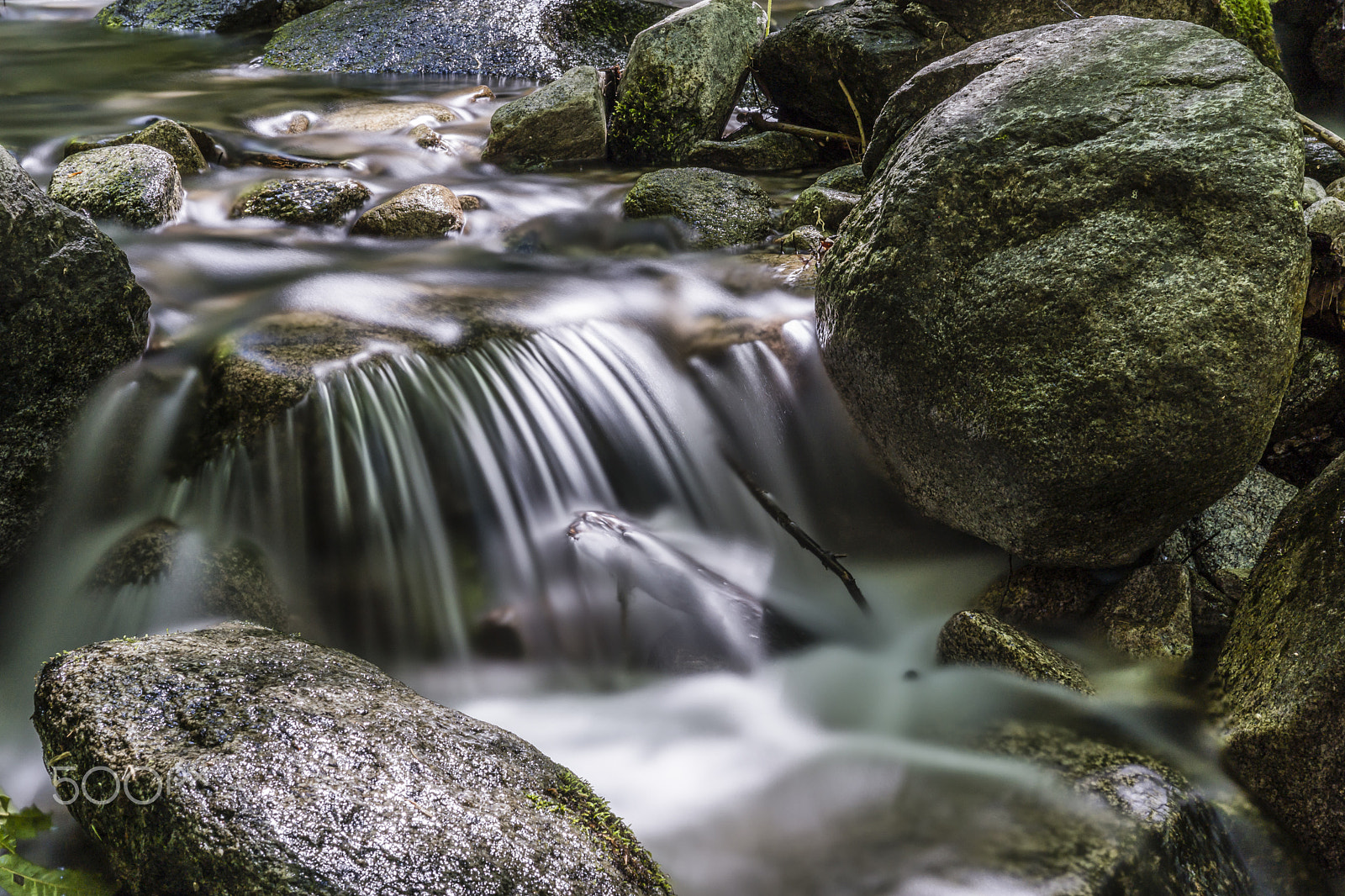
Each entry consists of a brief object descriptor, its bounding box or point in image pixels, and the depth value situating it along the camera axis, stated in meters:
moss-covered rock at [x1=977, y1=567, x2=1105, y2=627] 3.25
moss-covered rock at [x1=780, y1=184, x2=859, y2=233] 5.86
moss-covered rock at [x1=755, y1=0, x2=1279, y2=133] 6.23
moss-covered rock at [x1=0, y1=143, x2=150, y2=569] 3.17
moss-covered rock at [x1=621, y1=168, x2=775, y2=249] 5.95
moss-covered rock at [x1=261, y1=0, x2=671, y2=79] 11.04
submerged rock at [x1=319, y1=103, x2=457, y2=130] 8.39
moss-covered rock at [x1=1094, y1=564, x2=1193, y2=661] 2.98
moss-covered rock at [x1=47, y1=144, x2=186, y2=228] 5.65
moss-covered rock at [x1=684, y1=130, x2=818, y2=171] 7.55
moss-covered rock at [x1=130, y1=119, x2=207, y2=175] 6.67
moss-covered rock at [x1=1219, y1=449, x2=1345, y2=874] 2.31
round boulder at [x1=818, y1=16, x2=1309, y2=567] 2.68
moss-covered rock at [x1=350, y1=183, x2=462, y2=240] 5.91
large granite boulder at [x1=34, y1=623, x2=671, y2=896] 1.76
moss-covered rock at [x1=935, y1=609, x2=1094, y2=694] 2.83
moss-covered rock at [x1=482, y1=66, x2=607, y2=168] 7.40
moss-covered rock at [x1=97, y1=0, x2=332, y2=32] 12.87
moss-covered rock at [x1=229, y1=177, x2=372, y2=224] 6.05
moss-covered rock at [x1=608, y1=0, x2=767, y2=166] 7.41
